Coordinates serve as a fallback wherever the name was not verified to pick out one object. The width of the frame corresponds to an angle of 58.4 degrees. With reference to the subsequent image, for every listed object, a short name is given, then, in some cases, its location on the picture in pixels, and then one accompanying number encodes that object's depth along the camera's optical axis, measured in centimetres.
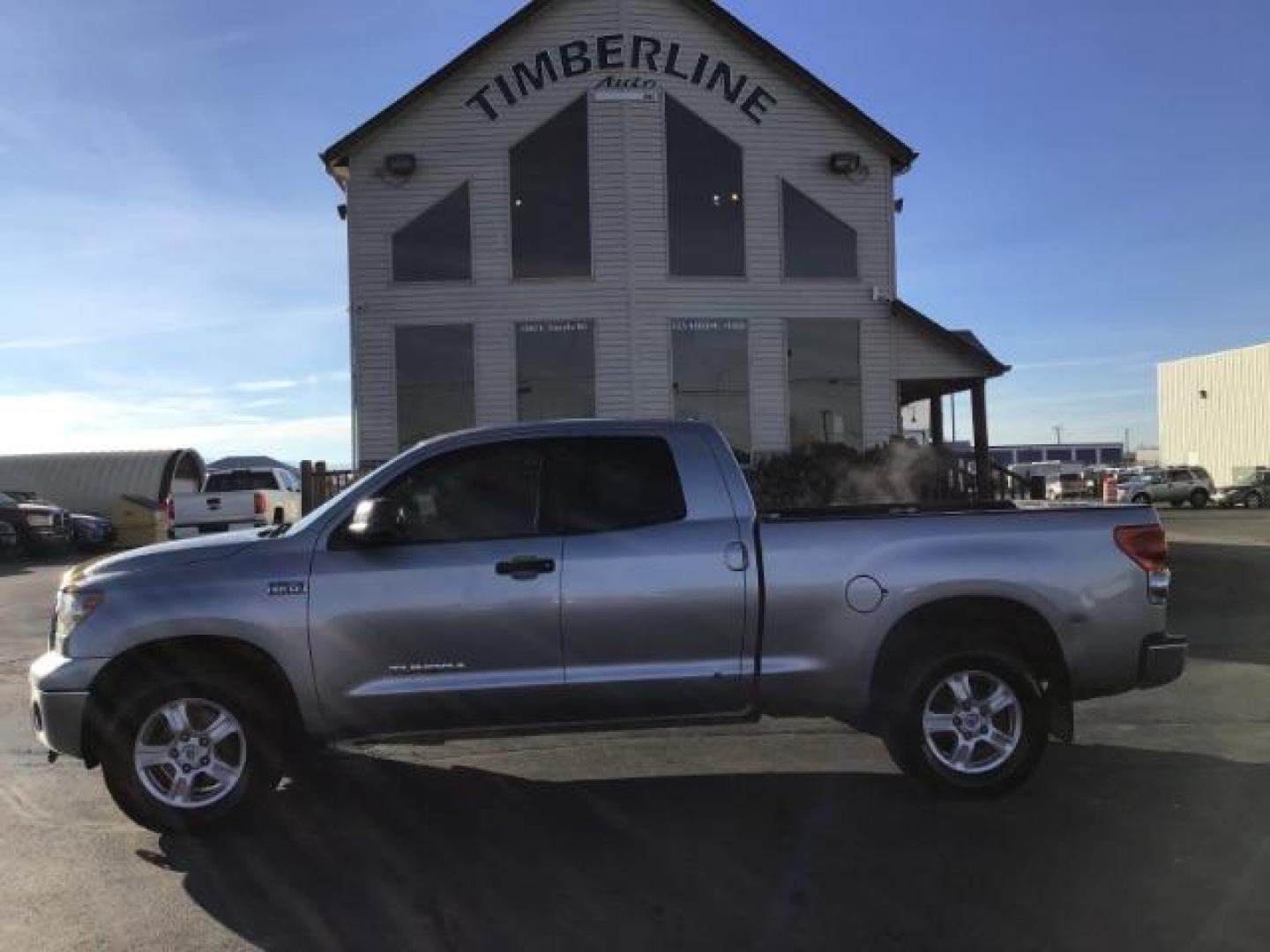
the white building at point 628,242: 1689
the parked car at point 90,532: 2592
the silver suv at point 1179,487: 4659
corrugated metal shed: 3334
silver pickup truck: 519
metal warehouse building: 5241
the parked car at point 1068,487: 4681
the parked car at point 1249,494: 4556
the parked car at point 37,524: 2356
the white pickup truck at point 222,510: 1834
